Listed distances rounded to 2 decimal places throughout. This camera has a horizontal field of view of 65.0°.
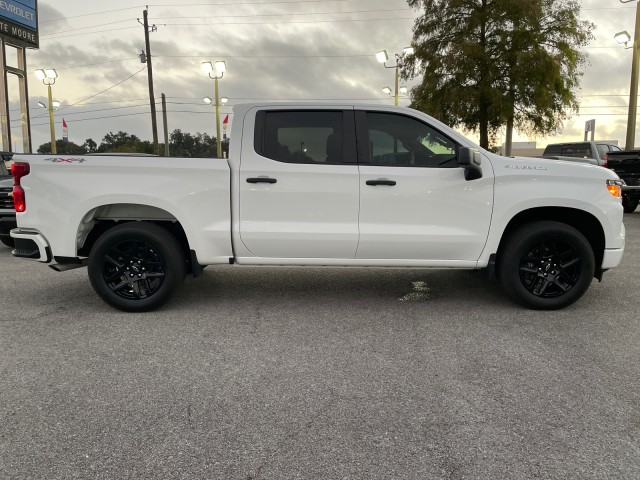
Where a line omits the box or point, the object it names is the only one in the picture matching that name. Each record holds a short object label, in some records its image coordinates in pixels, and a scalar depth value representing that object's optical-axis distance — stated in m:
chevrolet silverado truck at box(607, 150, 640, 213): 12.60
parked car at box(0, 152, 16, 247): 7.89
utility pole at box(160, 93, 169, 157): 32.79
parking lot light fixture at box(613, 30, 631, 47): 17.78
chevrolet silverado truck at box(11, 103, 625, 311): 4.60
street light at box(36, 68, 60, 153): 23.71
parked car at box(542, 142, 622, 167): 16.16
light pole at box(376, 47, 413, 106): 21.38
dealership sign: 20.42
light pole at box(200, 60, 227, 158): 22.52
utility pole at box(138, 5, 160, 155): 29.14
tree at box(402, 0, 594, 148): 19.89
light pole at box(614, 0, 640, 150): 17.89
